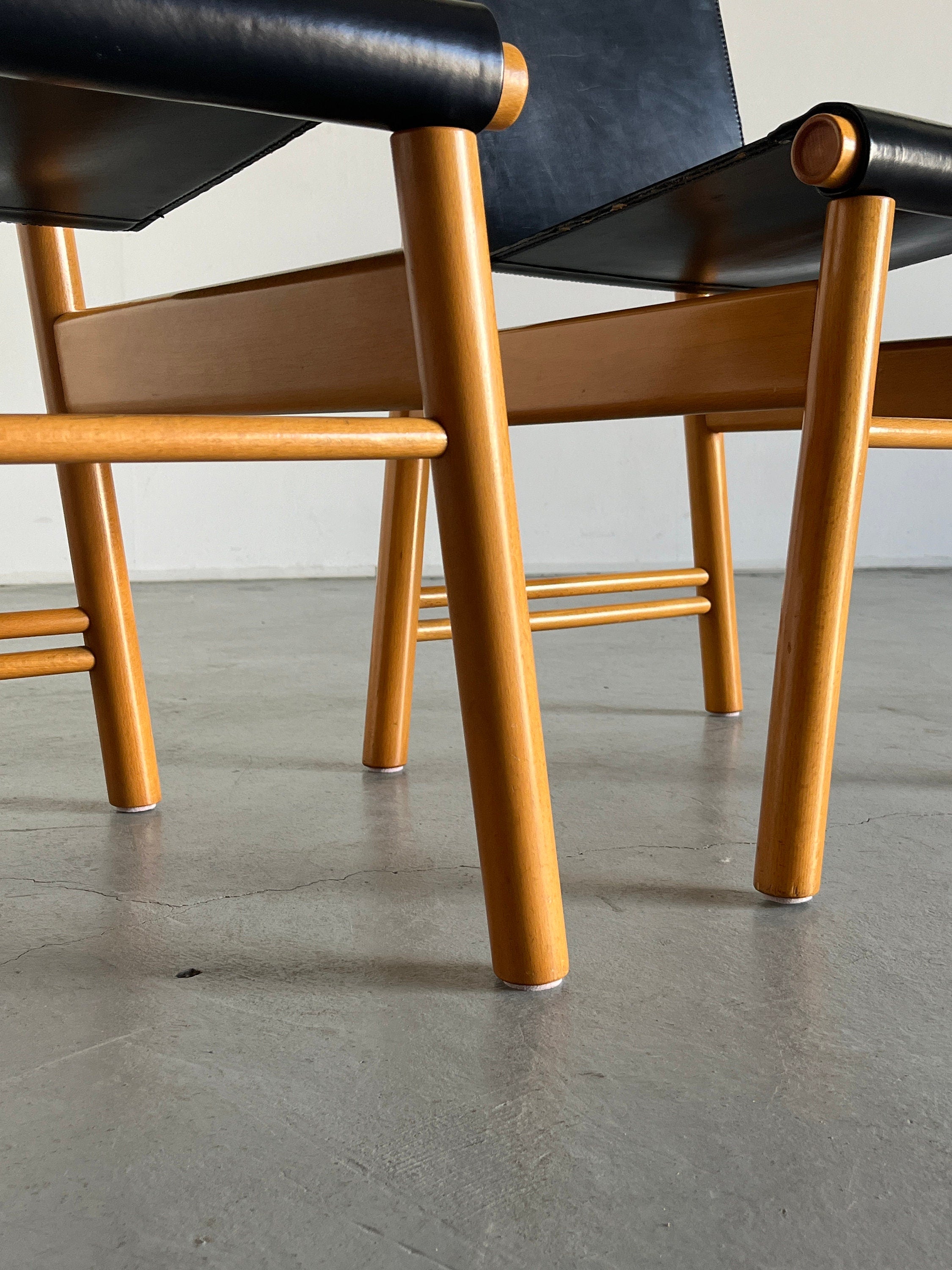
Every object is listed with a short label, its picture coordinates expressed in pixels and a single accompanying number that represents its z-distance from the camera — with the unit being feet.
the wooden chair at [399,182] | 1.59
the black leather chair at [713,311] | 2.29
